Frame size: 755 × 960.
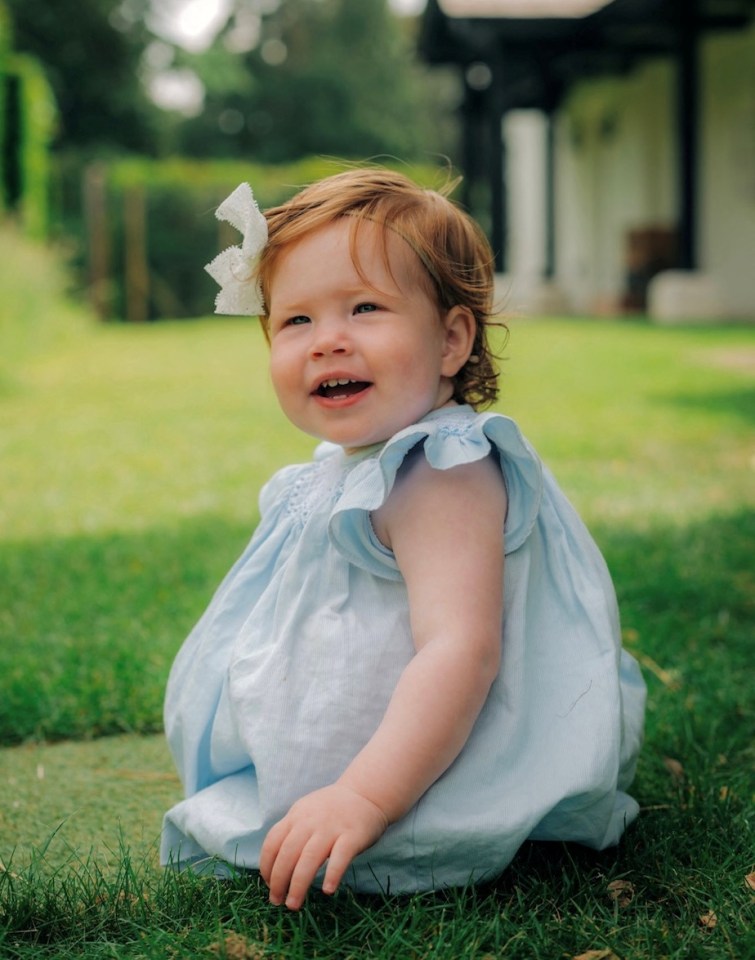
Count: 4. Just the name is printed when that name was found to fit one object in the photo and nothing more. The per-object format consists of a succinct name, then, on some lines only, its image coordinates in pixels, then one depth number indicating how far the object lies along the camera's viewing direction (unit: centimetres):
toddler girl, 116
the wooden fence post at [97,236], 1636
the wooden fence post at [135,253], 1664
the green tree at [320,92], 3700
